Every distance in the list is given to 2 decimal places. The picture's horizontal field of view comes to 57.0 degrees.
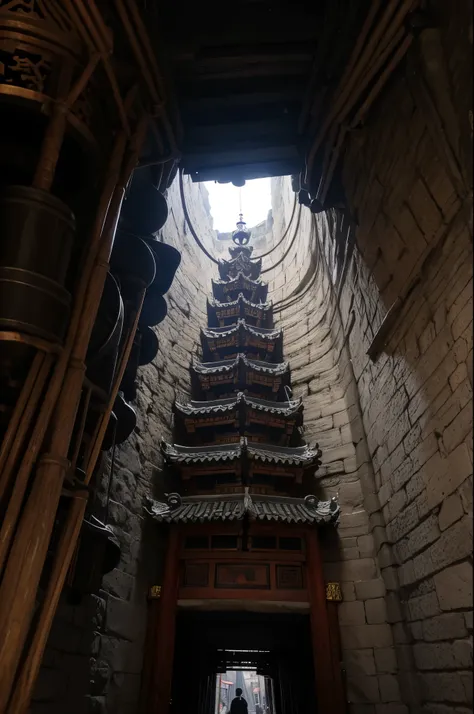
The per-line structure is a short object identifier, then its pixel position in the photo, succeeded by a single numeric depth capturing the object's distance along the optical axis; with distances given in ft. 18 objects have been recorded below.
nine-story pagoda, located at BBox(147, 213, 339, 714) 17.22
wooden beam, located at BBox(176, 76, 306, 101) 16.96
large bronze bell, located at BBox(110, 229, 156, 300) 13.51
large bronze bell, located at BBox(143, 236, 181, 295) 16.39
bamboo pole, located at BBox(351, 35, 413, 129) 12.24
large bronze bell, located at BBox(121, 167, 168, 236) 15.44
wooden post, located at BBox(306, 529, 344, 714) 15.10
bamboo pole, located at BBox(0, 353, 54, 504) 8.07
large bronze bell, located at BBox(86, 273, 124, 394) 10.81
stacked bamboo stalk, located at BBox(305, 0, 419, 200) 12.17
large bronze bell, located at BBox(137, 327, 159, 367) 15.95
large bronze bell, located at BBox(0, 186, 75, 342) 8.70
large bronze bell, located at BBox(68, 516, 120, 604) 11.60
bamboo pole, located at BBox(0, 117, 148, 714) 6.97
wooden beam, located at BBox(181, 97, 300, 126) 17.83
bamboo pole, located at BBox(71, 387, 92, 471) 9.56
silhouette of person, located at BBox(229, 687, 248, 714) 29.24
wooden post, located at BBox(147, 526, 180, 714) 15.33
